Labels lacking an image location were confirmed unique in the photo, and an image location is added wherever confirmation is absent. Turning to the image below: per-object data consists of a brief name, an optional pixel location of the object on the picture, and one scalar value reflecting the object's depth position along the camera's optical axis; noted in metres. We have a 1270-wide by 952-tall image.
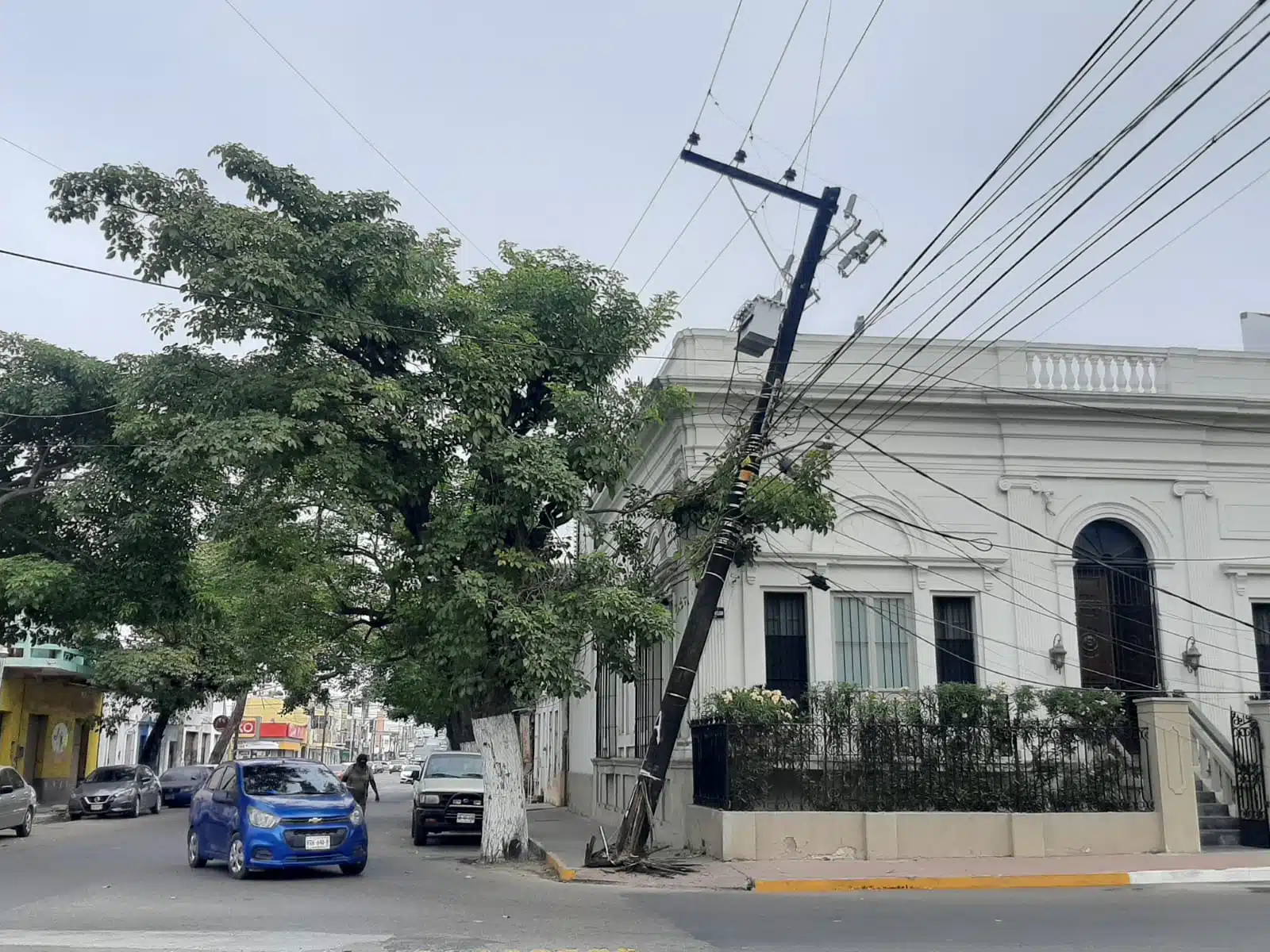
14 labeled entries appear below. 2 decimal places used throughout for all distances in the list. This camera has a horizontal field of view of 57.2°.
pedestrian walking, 24.05
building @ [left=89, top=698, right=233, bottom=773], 49.31
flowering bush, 15.97
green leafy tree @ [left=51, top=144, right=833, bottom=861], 14.55
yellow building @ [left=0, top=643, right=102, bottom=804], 35.50
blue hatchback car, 13.94
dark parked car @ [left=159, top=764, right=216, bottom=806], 38.16
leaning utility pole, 14.54
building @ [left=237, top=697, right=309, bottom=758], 59.74
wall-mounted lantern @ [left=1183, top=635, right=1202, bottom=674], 18.94
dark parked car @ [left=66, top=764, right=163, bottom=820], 30.94
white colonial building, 19.00
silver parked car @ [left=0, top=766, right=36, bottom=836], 22.30
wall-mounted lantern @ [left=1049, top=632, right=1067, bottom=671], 18.83
